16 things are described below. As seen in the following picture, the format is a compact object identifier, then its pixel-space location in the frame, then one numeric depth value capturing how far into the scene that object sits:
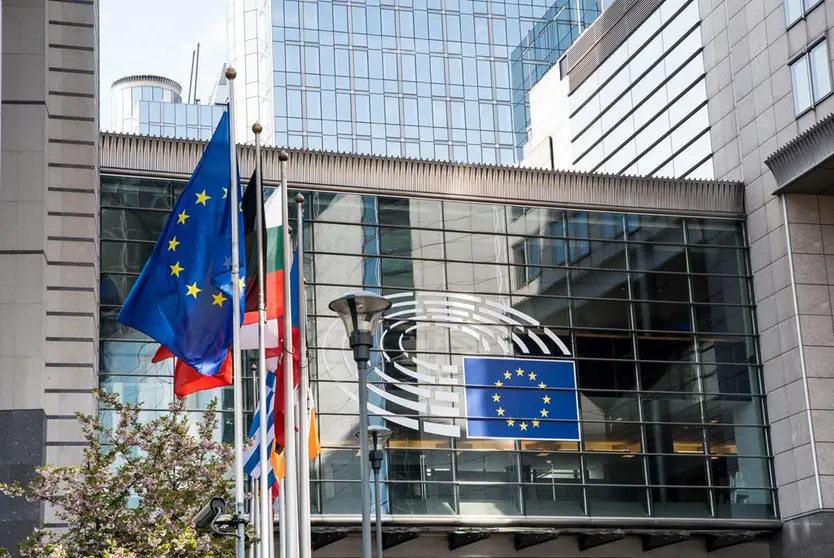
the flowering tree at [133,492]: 20.89
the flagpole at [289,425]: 19.17
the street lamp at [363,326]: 21.78
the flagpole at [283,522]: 19.56
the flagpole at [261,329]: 18.47
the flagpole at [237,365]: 16.94
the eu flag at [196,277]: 17.72
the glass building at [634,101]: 53.56
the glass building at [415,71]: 111.50
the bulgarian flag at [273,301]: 20.75
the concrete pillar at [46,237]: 23.95
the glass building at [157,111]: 145.00
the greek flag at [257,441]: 21.77
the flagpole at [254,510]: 26.62
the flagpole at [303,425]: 21.31
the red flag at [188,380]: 19.47
